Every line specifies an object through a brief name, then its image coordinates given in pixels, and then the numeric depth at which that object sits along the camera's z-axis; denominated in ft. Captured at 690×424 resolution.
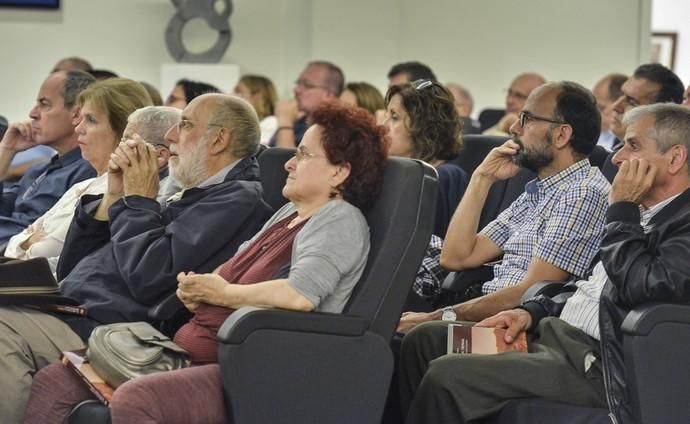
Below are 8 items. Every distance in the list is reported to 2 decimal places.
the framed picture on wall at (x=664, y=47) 57.31
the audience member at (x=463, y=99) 46.50
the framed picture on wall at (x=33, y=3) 49.92
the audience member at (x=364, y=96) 39.47
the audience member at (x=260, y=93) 46.00
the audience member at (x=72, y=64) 42.45
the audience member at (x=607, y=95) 38.96
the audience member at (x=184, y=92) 31.19
